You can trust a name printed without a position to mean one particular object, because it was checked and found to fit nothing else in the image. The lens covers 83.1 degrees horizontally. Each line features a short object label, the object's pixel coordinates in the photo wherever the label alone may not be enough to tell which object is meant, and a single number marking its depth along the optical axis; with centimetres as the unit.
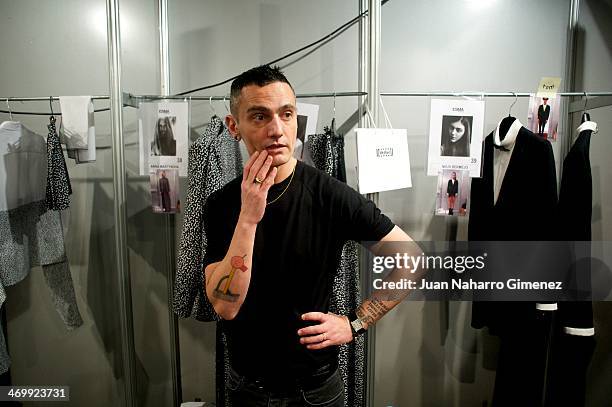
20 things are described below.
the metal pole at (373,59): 110
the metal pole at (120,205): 119
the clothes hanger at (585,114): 121
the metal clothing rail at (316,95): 119
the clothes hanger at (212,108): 142
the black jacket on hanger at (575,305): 113
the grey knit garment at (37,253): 117
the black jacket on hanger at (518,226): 114
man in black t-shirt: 76
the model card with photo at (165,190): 127
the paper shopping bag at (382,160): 107
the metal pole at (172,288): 147
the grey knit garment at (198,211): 115
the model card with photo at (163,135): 123
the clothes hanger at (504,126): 125
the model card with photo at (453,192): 121
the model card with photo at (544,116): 121
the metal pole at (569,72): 143
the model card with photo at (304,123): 121
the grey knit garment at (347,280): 116
